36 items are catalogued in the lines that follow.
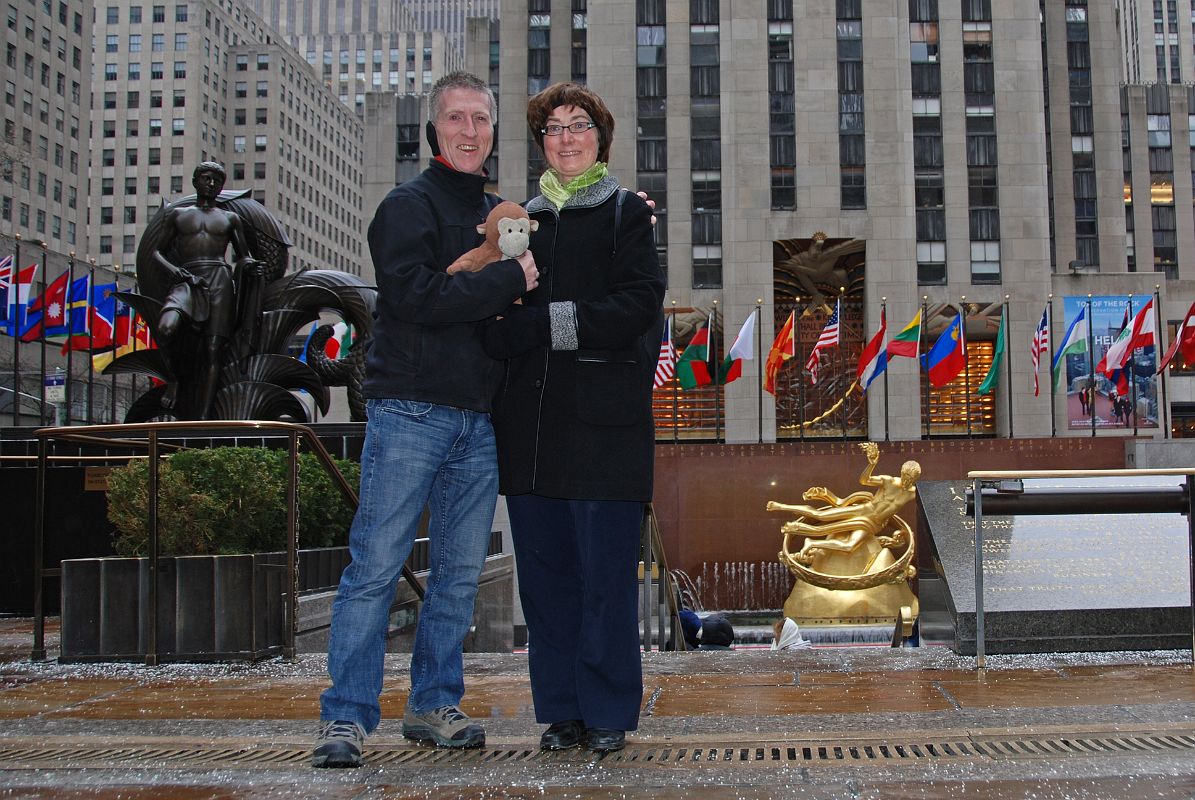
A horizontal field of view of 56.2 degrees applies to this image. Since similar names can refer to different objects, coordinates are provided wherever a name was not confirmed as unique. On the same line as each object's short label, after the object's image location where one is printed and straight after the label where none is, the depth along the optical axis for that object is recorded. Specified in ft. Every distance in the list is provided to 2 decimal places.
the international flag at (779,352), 100.01
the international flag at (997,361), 104.06
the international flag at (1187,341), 93.50
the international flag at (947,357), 98.02
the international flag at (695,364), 102.94
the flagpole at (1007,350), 139.78
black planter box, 19.38
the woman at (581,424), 12.29
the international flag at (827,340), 92.63
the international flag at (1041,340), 97.30
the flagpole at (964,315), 142.61
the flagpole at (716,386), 137.84
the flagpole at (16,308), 84.48
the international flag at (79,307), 90.17
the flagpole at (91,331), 83.51
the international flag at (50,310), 89.25
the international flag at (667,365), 95.38
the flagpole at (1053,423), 137.39
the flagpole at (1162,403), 143.04
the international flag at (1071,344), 101.81
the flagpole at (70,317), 87.95
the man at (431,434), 12.25
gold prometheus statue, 54.19
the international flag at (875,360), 98.94
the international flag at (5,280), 86.53
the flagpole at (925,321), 136.75
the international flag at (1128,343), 94.95
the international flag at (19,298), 86.34
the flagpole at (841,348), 143.02
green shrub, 20.67
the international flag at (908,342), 94.68
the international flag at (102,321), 94.24
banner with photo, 142.61
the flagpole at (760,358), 123.81
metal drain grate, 10.97
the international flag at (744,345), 95.20
